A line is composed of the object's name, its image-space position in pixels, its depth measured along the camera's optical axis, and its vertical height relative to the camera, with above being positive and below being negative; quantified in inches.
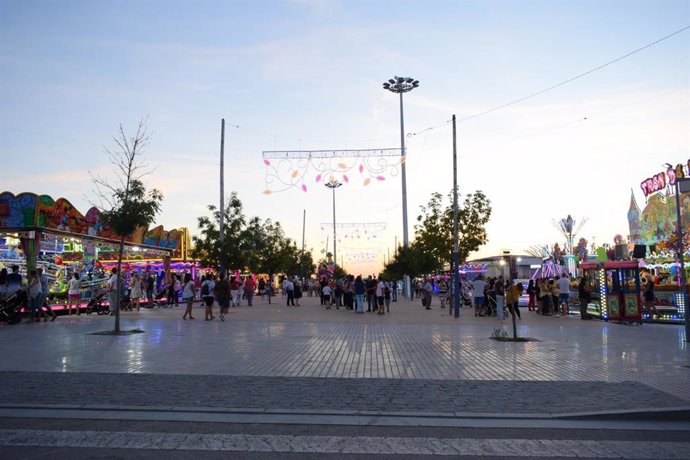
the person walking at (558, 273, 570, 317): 934.4 -22.2
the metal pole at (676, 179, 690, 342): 542.3 -22.8
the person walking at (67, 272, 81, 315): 900.0 -15.6
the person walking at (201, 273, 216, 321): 810.8 -21.2
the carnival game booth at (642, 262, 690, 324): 866.6 -44.0
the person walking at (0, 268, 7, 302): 737.0 -3.1
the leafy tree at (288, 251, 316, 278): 2822.3 +78.8
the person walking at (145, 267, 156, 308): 1151.6 -18.8
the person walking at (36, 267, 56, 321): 764.0 -11.3
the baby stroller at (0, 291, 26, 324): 728.3 -33.9
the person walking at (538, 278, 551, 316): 959.2 -30.6
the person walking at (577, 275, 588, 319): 872.9 -26.7
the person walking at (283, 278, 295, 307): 1305.4 -21.6
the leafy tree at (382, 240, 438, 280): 1775.3 +54.7
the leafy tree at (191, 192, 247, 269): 1246.3 +84.1
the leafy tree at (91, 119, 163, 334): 622.2 +74.6
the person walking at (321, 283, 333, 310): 1194.0 -30.2
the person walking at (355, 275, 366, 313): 1052.4 -25.0
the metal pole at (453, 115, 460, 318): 926.4 +71.5
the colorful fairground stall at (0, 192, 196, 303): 858.1 +70.4
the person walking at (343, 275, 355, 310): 1143.6 -25.1
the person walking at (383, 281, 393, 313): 1051.3 -27.1
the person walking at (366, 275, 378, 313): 1068.5 -22.0
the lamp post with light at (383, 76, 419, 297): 1676.9 +549.6
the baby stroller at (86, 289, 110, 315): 944.3 -39.0
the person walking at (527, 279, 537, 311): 1097.4 -31.5
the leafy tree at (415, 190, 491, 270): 1111.6 +100.8
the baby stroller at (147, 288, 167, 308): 1240.8 -37.0
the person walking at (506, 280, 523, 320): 685.8 -18.8
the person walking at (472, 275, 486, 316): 975.6 -27.4
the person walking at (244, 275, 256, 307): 1299.2 -16.8
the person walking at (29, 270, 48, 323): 747.4 -17.2
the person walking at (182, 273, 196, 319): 826.2 -17.5
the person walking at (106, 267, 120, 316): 845.2 -14.1
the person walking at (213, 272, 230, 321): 834.2 -17.6
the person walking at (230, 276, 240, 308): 1283.2 -20.5
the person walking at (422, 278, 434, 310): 1177.4 -34.6
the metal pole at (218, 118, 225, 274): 1292.2 +206.9
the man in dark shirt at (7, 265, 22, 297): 744.3 -0.6
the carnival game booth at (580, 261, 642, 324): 796.0 -17.9
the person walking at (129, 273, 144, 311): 1030.4 -14.0
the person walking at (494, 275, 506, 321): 872.3 -26.2
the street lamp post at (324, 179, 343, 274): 2308.6 +380.6
